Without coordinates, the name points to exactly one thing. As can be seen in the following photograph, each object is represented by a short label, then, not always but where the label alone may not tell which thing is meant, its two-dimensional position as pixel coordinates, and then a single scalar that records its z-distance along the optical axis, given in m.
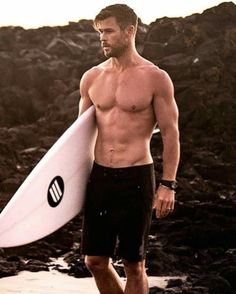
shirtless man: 6.67
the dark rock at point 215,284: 10.72
